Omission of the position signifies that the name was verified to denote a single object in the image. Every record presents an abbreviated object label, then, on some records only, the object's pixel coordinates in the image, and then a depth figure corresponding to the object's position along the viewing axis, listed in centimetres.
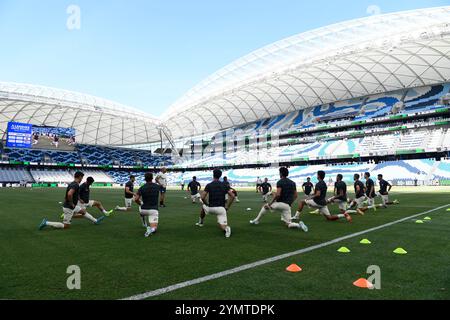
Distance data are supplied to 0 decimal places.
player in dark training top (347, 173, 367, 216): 1282
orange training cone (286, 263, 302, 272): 446
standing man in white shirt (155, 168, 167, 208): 1602
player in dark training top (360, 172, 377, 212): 1391
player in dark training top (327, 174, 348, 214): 1150
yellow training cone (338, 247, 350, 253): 573
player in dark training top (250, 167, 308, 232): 848
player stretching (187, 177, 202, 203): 1803
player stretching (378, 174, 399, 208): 1489
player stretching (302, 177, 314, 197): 1723
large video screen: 4812
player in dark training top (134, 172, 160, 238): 774
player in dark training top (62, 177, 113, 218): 1022
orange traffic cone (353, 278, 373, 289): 377
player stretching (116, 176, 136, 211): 1320
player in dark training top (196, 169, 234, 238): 778
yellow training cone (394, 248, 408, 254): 560
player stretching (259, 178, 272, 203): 1905
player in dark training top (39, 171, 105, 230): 837
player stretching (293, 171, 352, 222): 980
